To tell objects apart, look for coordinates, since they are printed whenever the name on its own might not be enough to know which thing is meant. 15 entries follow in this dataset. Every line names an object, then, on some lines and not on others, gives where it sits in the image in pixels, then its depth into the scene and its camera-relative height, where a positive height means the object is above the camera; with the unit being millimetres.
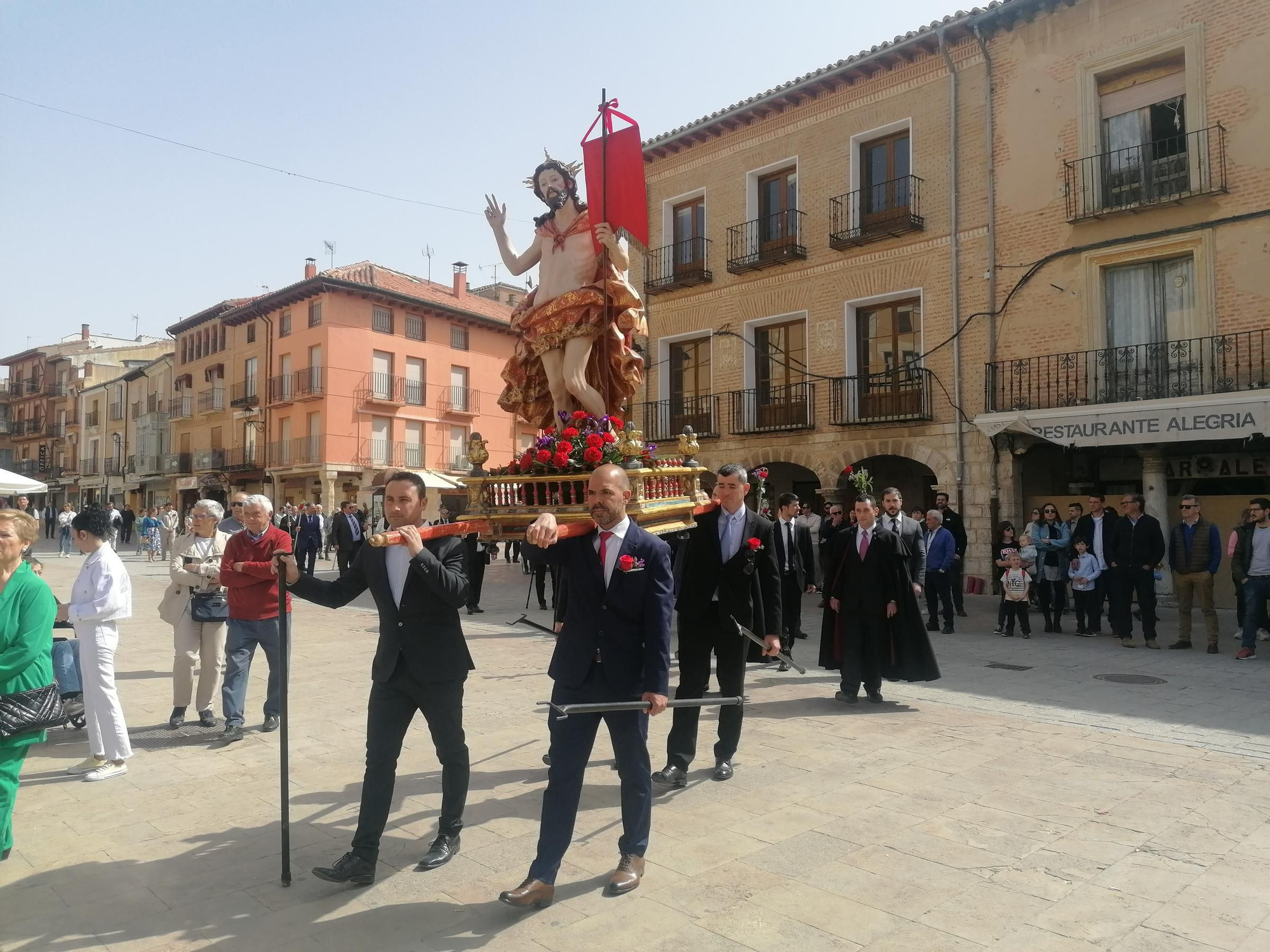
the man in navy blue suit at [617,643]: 3951 -574
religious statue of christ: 5754 +1268
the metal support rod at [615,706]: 3592 -792
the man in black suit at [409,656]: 4141 -661
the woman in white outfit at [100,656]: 5715 -881
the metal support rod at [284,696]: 3963 -822
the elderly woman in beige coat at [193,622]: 6949 -823
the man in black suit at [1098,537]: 11781 -366
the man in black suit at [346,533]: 15688 -348
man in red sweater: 6609 -702
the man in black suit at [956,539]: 12922 -443
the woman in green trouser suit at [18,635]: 4352 -582
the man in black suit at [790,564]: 10664 -624
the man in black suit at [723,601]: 5582 -572
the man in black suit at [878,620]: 7781 -949
